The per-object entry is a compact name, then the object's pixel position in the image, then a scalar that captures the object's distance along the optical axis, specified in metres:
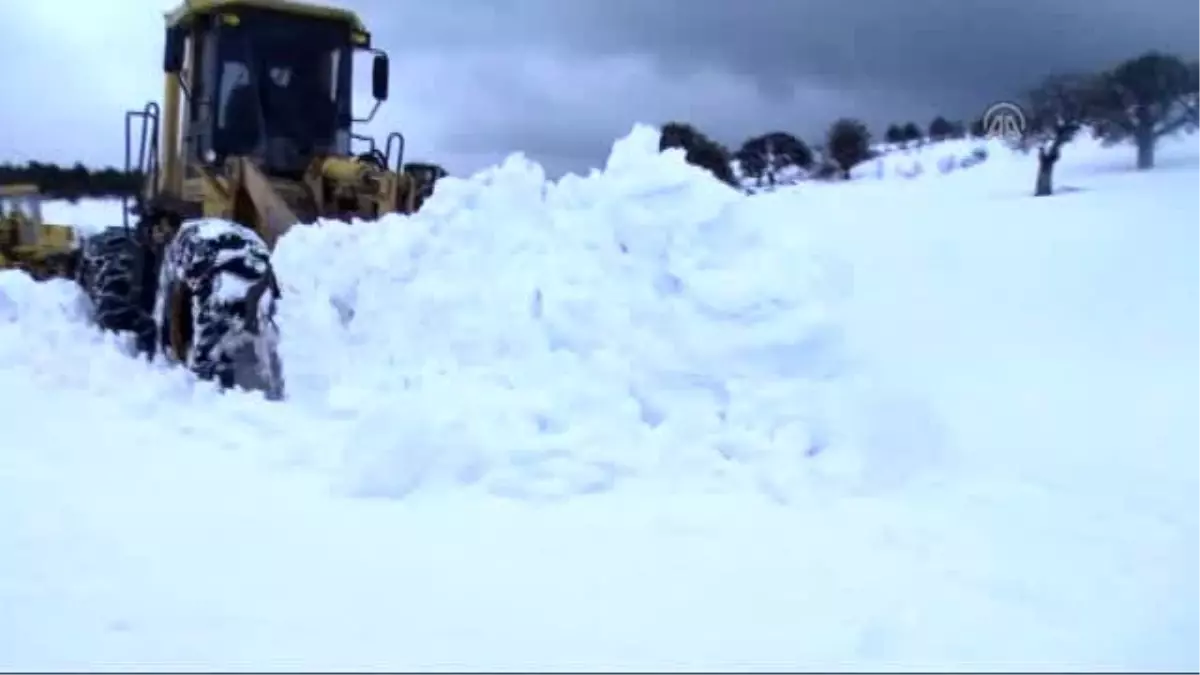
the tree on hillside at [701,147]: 25.62
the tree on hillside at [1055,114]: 31.28
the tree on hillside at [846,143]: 45.09
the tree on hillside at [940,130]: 55.94
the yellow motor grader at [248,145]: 8.75
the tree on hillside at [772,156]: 36.12
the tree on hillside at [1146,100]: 33.56
